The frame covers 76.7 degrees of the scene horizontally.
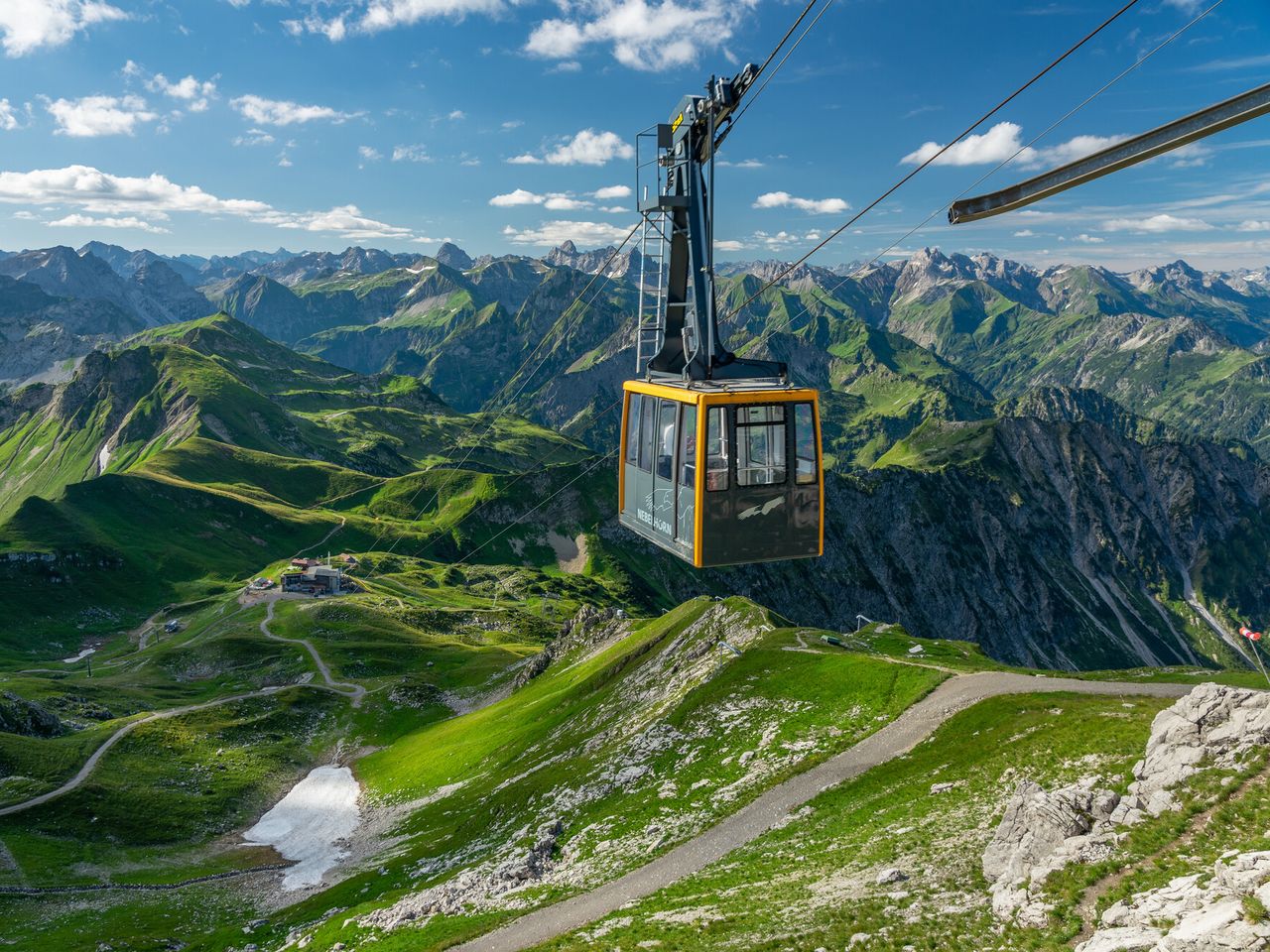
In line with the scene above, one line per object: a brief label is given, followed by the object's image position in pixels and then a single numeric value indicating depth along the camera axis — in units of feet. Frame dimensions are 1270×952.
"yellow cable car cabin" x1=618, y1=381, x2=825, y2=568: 95.45
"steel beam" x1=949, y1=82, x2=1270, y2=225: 38.93
